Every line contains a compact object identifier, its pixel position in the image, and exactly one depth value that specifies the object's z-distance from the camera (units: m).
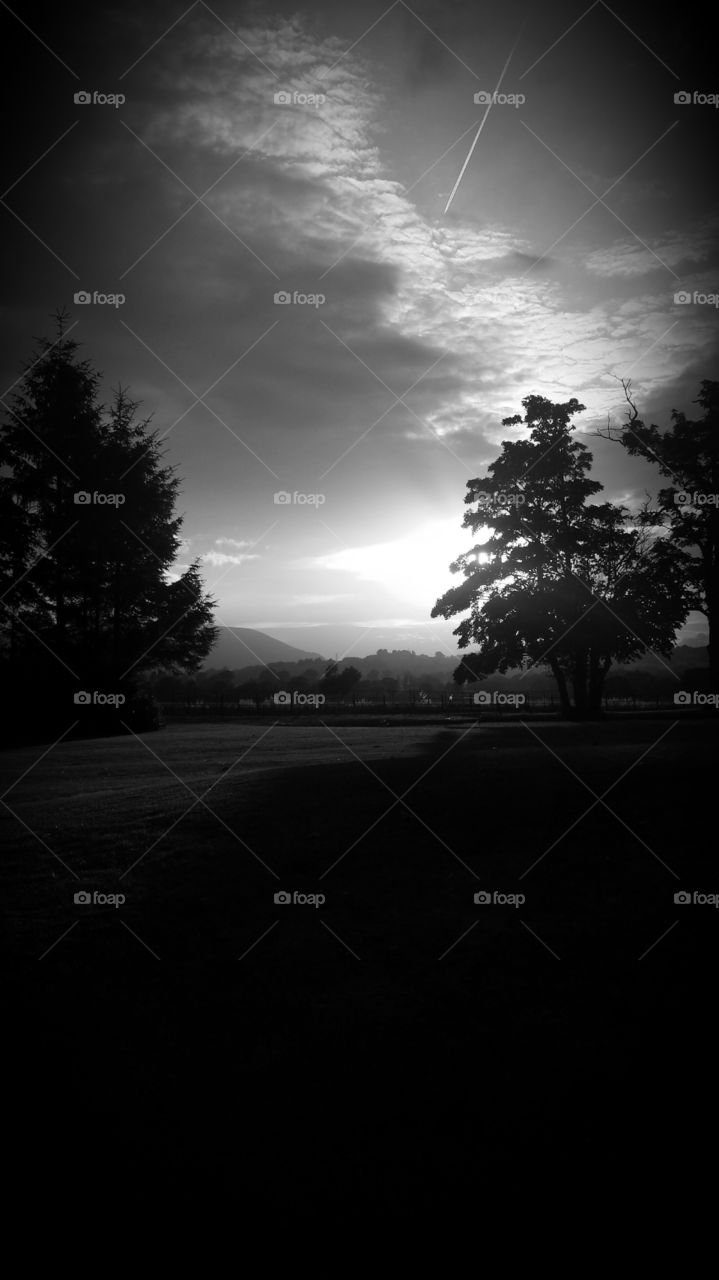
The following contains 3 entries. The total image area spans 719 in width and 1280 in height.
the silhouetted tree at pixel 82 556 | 24.72
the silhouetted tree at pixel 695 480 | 25.05
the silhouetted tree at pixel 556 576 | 23.84
